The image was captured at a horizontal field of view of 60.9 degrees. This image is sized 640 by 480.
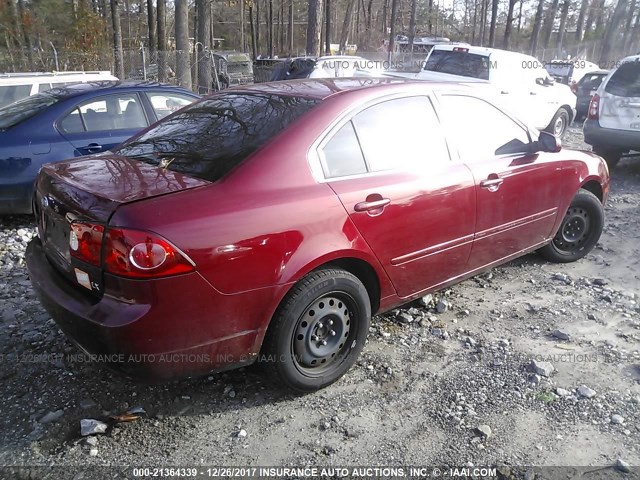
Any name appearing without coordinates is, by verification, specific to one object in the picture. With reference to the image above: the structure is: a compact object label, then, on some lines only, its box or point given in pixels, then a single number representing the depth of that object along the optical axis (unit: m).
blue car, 5.55
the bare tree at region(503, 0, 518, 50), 31.68
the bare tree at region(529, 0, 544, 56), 35.38
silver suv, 8.27
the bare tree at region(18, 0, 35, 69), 25.40
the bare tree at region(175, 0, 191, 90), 16.56
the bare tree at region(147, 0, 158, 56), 27.38
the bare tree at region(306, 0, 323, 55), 17.08
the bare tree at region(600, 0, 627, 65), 28.70
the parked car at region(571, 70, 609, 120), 15.96
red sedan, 2.43
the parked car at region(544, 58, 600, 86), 20.31
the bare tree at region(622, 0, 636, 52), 44.88
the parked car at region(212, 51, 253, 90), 22.91
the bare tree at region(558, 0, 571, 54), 39.38
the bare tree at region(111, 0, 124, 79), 18.00
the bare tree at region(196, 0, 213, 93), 18.88
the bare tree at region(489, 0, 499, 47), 32.56
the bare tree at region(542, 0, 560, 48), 38.41
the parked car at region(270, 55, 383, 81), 14.37
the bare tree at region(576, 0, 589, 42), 46.03
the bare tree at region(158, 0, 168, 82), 17.97
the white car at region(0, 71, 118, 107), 7.89
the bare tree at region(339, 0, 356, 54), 35.75
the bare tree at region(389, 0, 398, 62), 31.08
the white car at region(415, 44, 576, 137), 10.73
